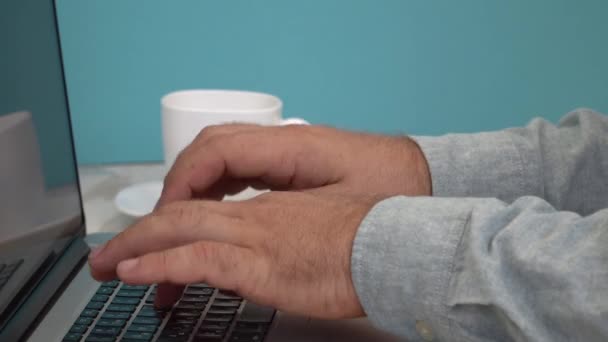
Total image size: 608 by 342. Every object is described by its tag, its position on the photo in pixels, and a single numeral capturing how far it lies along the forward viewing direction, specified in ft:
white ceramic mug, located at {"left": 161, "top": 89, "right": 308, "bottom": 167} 4.18
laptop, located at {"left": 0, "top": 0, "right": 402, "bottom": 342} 3.55
